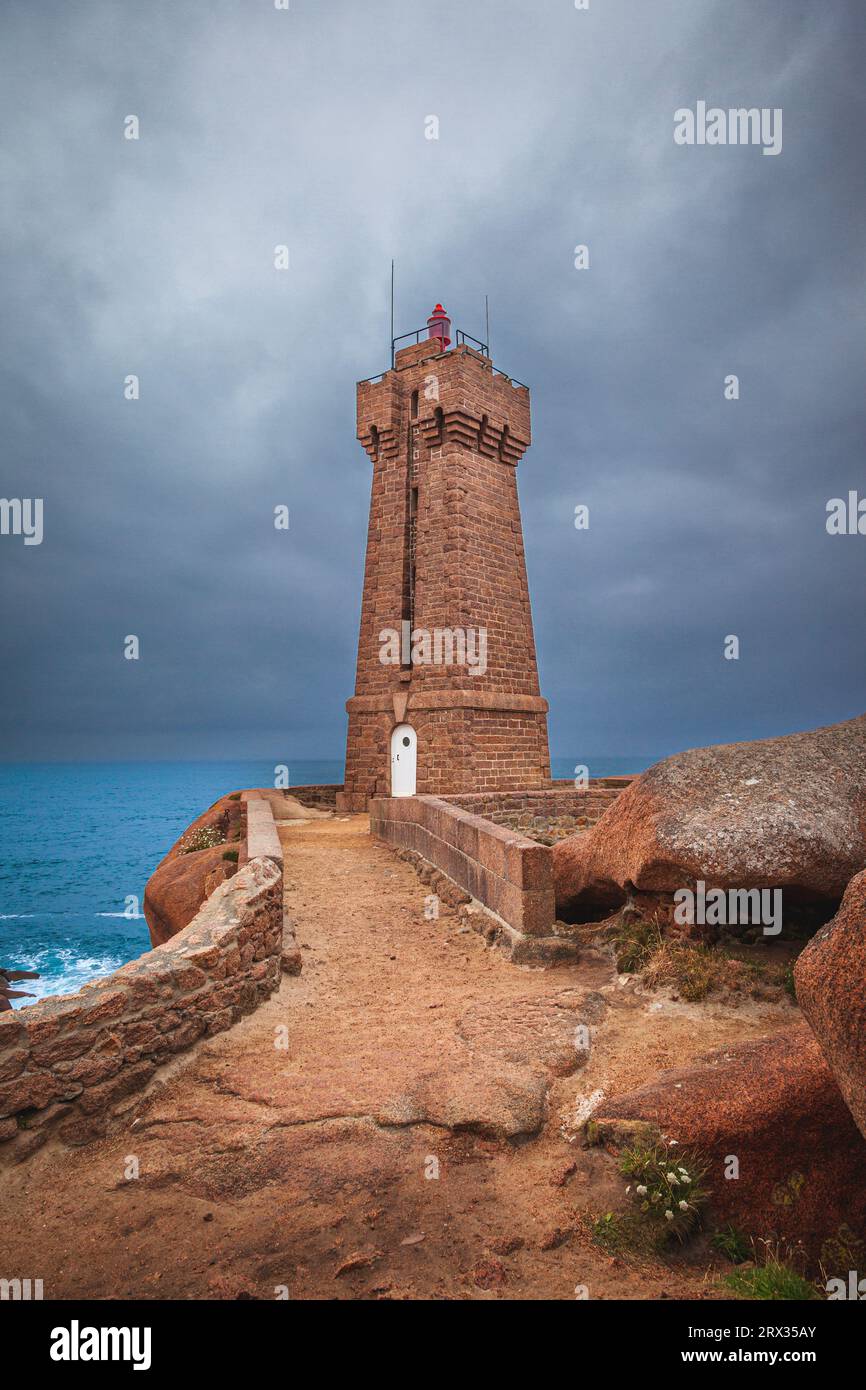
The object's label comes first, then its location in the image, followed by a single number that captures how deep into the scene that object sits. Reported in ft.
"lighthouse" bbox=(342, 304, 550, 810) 60.03
